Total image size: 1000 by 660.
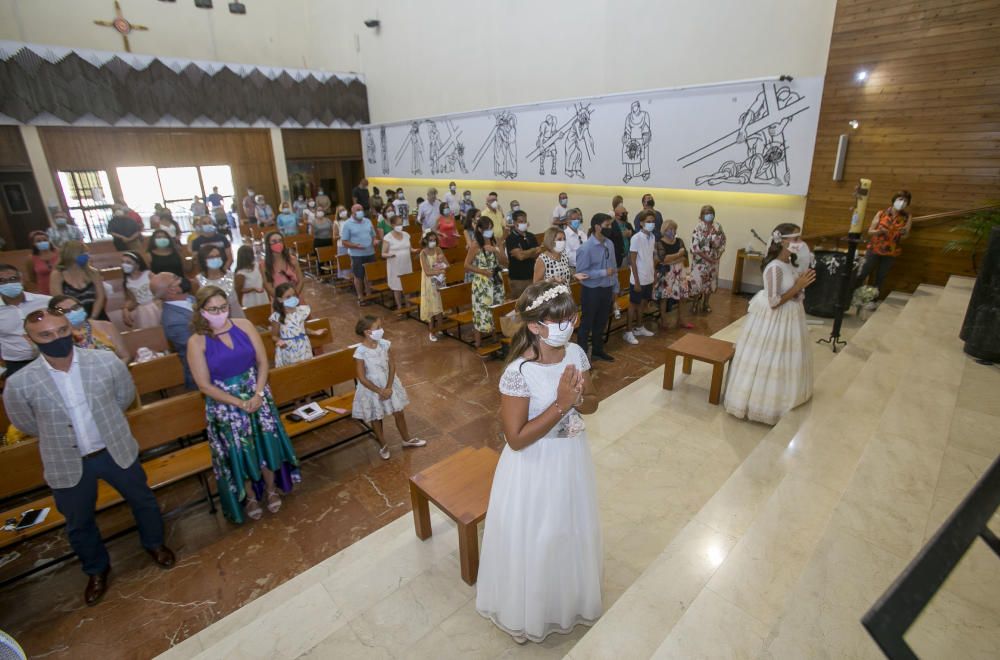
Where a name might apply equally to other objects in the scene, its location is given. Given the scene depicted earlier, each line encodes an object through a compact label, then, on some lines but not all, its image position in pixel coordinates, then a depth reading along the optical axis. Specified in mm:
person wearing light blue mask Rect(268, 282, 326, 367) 4551
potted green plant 5867
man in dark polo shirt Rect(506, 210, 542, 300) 6040
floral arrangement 6332
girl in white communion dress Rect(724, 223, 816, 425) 3961
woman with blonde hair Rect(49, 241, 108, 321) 4707
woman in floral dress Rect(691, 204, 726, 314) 6887
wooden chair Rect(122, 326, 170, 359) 4953
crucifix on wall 13930
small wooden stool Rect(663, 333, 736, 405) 4535
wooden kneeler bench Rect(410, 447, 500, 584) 2586
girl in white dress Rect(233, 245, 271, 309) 5562
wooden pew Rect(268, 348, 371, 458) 4121
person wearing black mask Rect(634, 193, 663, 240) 6945
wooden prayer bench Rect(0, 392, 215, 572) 3131
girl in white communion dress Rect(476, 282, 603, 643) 2020
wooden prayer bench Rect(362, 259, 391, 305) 8039
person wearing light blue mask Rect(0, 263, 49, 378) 3812
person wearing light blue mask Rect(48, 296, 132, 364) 3344
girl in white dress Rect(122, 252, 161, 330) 5164
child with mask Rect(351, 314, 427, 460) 4090
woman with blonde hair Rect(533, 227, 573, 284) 5168
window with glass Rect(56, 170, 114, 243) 12469
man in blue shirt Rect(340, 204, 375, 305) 8031
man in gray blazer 2652
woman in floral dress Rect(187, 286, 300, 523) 3156
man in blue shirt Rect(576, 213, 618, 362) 5312
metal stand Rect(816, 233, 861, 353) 4781
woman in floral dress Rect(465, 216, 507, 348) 6000
